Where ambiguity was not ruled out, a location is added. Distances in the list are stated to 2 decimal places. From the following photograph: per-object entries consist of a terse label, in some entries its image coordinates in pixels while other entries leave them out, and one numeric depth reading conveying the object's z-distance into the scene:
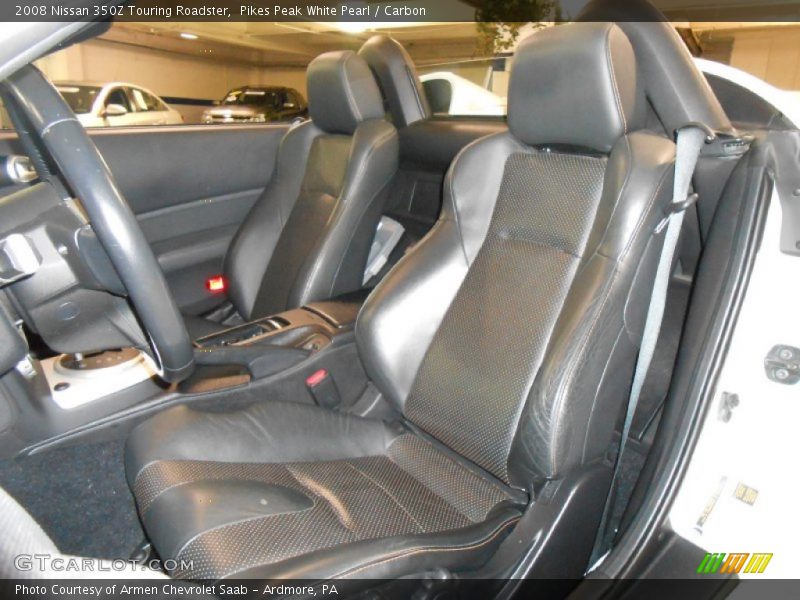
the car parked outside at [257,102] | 4.34
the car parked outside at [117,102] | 3.55
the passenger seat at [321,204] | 1.90
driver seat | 1.04
